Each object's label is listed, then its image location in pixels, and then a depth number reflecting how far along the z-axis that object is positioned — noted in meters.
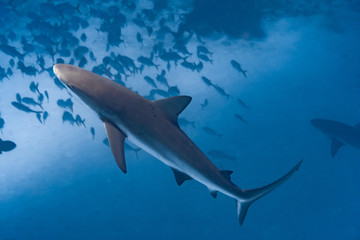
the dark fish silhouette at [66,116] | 9.40
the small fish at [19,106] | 8.11
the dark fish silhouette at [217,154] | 17.16
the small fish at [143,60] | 9.59
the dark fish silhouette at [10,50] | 7.98
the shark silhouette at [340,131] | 11.96
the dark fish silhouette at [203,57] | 10.99
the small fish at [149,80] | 10.05
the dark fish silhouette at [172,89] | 9.78
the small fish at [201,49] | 10.55
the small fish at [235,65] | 10.30
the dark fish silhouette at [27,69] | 8.37
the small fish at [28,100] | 8.99
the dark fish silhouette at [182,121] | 14.63
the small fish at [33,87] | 8.41
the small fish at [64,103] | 9.29
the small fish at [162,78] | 10.07
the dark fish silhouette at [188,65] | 10.23
